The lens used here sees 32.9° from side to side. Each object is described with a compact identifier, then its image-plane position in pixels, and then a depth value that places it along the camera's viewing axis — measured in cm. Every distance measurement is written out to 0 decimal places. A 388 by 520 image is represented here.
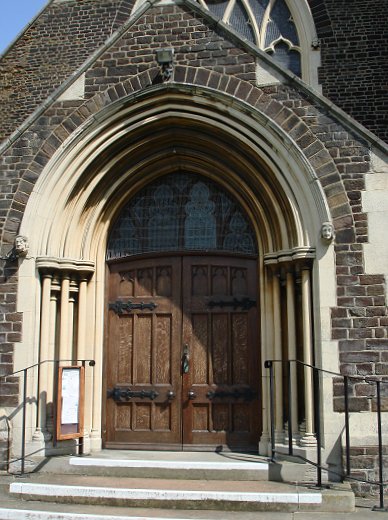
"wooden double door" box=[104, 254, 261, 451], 847
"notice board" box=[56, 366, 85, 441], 768
